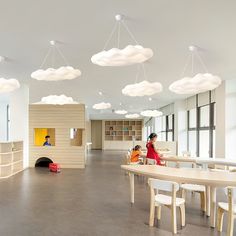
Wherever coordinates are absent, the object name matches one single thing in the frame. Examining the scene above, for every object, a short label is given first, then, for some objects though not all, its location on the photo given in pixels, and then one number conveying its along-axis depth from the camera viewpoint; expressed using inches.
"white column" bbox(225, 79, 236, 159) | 369.4
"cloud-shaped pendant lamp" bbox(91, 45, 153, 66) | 167.0
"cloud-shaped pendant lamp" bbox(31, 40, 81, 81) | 214.1
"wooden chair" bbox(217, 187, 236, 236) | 134.5
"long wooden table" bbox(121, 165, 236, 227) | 154.1
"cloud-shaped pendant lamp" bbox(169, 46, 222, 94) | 214.7
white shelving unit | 349.7
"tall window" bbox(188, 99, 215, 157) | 432.5
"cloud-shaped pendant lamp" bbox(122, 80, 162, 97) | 255.0
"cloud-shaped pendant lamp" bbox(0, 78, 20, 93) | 248.7
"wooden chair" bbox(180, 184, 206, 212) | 191.9
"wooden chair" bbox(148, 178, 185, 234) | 149.0
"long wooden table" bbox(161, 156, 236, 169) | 263.6
